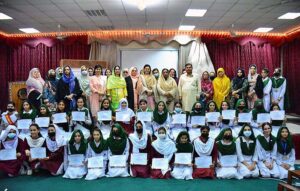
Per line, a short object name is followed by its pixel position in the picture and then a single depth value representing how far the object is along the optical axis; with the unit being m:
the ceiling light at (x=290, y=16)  7.10
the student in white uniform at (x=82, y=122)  5.16
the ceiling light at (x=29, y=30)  8.70
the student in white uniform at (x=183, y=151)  4.28
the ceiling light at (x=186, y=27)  8.55
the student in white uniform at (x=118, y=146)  4.38
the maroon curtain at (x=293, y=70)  9.16
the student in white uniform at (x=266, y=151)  4.39
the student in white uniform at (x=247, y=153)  4.33
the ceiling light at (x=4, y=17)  7.02
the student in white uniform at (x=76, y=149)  4.35
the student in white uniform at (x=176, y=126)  5.11
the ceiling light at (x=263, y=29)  8.73
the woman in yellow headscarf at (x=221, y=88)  6.14
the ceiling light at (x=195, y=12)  6.80
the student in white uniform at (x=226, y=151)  4.29
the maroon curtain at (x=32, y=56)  9.80
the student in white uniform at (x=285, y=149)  4.47
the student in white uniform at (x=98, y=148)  4.43
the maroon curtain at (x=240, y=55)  9.77
